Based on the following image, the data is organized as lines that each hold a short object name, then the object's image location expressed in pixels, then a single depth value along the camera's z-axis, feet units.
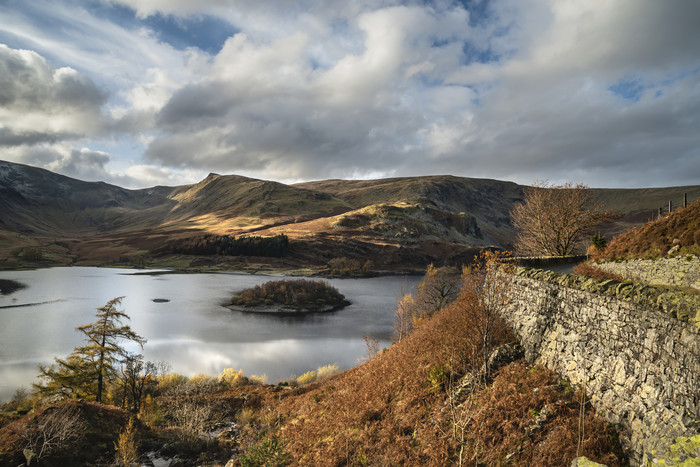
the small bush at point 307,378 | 120.98
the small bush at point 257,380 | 121.11
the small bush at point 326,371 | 127.46
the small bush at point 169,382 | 113.73
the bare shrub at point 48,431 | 45.37
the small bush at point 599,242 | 92.22
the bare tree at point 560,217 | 115.65
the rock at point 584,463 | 22.56
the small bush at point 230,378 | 115.14
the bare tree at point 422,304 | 152.76
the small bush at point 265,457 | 40.52
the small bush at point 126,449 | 49.83
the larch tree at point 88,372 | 92.43
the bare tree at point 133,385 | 92.17
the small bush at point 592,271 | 71.46
